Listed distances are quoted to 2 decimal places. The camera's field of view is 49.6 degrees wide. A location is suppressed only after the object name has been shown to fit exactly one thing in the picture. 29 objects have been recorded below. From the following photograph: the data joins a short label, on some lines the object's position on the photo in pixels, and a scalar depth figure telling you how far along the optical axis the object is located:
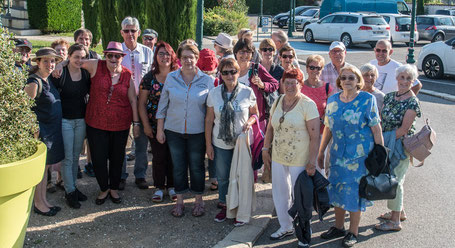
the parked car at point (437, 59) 15.55
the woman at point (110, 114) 5.63
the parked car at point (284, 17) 37.38
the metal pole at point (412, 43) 16.02
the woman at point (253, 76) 5.82
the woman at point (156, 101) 5.80
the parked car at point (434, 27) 26.02
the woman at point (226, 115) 5.27
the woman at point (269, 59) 6.44
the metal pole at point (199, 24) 9.27
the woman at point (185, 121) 5.46
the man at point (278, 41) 7.40
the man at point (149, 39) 7.70
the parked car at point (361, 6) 31.39
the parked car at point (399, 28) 24.74
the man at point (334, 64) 6.47
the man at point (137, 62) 6.55
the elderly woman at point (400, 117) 5.26
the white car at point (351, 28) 23.55
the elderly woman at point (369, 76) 5.56
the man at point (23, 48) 6.02
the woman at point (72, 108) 5.55
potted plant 4.08
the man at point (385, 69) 6.47
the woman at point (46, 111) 5.18
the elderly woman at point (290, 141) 4.91
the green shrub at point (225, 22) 28.33
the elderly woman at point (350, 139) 4.83
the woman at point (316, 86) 5.90
